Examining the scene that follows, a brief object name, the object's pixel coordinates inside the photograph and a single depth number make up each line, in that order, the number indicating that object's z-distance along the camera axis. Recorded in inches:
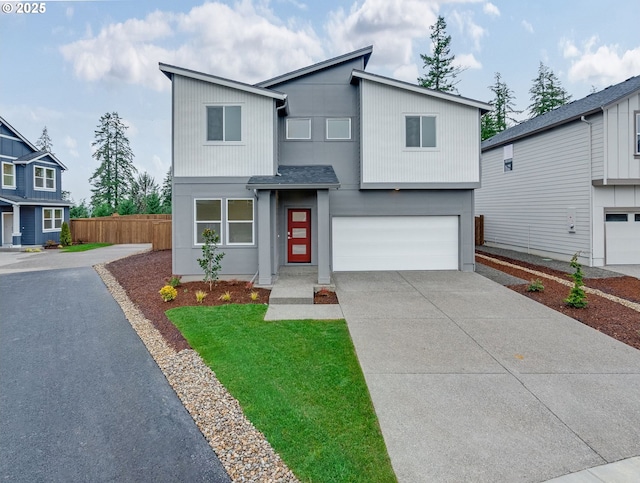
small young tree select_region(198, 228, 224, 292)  384.4
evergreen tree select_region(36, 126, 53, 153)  1843.0
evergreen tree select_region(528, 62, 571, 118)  1317.7
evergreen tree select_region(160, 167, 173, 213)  1613.2
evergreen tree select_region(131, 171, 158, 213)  1644.9
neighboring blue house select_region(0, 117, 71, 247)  839.7
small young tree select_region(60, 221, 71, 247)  906.1
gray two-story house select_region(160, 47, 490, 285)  438.9
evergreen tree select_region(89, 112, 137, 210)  1563.7
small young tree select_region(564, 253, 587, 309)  303.5
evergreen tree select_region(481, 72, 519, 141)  1374.3
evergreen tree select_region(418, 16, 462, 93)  1221.7
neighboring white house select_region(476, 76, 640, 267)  476.1
